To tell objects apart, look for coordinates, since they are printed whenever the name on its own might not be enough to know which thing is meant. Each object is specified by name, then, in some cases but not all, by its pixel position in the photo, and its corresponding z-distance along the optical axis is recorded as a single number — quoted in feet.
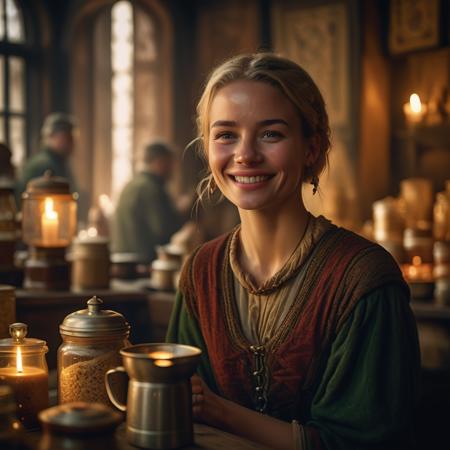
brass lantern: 10.27
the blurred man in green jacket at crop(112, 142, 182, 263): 20.57
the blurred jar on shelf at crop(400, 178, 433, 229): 19.99
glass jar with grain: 5.13
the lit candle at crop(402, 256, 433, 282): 13.00
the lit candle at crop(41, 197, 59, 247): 10.43
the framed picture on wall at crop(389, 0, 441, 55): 20.03
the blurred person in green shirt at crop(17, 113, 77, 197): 20.16
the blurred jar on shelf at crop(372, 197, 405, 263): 15.57
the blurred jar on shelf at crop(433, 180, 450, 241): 18.49
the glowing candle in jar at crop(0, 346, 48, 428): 5.13
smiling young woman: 5.39
